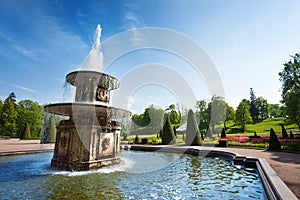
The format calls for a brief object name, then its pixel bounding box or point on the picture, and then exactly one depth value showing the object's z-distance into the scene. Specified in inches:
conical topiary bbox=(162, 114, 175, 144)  988.6
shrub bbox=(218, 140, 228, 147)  816.6
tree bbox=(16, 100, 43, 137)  1692.3
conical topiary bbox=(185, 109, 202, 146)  894.4
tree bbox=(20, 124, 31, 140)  1314.0
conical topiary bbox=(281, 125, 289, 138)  1025.0
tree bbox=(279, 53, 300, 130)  1139.3
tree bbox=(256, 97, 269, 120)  3174.2
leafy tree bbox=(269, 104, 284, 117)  3283.0
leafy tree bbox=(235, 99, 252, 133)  2126.0
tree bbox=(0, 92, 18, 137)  1569.9
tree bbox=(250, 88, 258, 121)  3169.3
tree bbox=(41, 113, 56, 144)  1099.3
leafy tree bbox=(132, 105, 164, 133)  2527.1
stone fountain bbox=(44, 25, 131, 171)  309.1
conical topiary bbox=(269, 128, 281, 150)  642.8
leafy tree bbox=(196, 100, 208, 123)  2571.4
